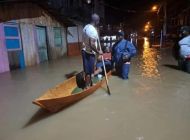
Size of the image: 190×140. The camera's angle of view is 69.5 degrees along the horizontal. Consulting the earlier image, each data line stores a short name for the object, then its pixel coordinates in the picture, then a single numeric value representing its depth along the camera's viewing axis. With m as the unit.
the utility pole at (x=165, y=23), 12.71
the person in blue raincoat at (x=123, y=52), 4.38
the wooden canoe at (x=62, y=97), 2.31
